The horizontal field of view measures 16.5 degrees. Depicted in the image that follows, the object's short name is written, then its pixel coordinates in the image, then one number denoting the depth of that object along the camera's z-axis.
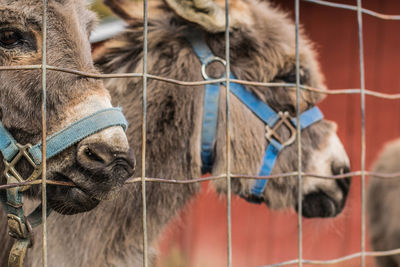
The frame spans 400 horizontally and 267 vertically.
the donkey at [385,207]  2.70
